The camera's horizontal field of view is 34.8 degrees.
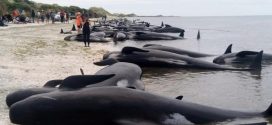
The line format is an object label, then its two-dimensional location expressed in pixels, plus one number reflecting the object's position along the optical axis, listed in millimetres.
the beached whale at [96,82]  8148
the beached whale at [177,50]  18344
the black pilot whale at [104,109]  7438
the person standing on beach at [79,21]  33681
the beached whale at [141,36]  31688
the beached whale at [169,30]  47750
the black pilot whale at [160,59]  15406
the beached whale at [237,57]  18172
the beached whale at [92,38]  29297
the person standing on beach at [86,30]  24641
